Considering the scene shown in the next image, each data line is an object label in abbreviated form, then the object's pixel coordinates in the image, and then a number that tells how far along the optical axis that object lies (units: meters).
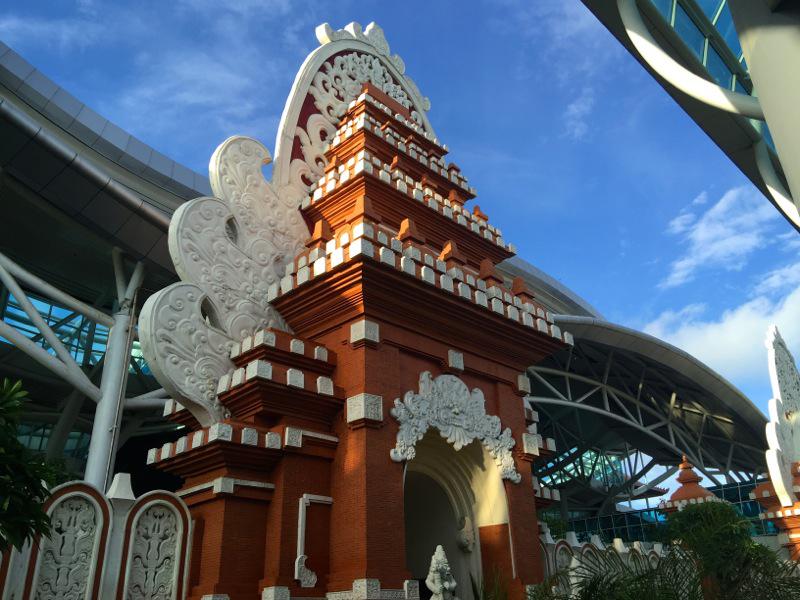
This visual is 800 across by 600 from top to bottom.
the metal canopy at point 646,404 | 38.06
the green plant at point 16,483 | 6.16
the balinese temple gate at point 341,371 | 10.20
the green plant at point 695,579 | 8.28
